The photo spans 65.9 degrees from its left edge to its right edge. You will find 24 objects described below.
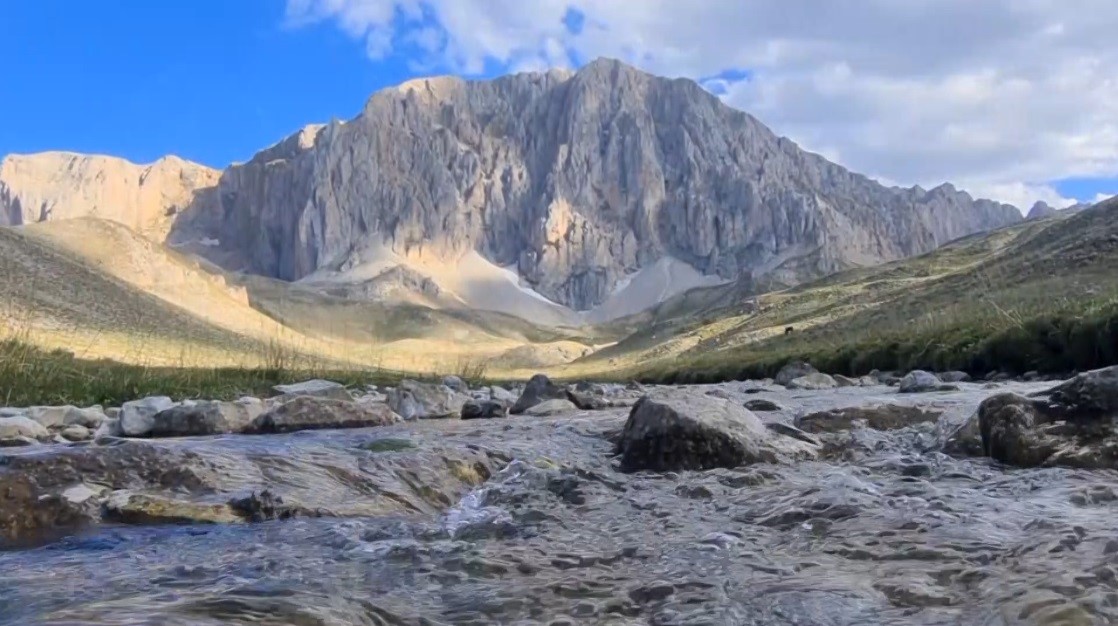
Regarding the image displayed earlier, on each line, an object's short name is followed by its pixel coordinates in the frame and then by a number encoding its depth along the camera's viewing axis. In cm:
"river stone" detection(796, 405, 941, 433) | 1096
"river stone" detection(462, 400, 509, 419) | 1733
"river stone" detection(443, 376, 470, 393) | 2660
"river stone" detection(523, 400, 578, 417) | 1777
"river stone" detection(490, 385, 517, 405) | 2195
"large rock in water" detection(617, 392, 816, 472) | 836
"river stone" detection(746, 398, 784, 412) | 1370
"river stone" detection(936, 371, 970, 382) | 2048
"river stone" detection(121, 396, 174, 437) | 1217
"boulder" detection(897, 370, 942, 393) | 1719
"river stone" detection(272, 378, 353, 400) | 1657
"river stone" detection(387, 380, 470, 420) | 1772
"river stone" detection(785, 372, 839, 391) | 2286
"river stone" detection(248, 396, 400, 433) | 1245
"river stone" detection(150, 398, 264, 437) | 1220
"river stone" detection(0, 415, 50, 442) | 1043
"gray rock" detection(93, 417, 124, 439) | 1221
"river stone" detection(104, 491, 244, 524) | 605
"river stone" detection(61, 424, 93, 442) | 1121
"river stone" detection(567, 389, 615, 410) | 2050
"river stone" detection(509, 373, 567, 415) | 1930
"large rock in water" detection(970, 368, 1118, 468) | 739
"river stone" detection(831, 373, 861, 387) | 2331
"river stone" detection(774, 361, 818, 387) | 2822
